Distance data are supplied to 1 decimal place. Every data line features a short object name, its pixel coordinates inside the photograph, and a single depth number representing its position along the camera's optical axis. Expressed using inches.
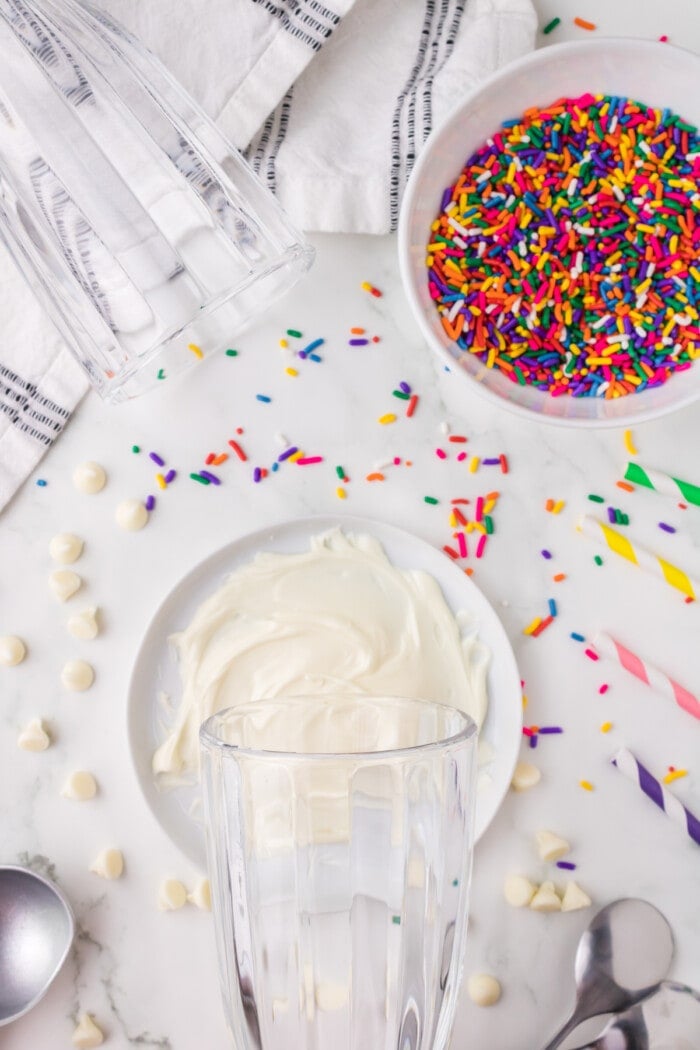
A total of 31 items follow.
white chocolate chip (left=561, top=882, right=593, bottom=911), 22.9
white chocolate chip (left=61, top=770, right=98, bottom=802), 22.8
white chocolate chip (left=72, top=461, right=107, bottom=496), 22.7
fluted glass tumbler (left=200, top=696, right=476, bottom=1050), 19.2
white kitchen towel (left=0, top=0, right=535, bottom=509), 21.9
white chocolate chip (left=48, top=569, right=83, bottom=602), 22.8
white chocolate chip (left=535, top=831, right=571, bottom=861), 22.7
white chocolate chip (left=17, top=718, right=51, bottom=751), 22.8
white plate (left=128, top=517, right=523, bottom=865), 22.5
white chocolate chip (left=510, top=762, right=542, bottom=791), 22.8
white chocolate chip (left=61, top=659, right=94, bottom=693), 22.8
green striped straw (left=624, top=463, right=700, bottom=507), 22.6
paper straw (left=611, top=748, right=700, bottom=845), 22.8
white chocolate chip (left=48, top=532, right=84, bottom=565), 22.7
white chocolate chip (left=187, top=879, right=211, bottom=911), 22.8
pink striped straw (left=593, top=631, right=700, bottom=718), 22.7
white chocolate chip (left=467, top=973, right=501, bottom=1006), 23.0
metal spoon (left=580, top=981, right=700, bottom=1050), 22.9
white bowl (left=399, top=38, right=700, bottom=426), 21.0
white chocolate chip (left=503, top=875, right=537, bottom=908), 22.8
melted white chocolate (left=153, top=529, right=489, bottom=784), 22.4
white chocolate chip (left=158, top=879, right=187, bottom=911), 22.8
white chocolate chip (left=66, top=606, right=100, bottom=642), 22.8
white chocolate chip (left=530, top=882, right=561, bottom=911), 22.8
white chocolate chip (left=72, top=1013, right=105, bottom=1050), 23.0
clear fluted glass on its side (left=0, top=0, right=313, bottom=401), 20.8
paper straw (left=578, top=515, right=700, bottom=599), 22.6
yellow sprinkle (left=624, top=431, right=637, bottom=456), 22.9
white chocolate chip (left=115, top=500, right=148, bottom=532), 22.7
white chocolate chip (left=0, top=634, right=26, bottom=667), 22.8
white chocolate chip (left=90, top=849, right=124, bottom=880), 22.9
